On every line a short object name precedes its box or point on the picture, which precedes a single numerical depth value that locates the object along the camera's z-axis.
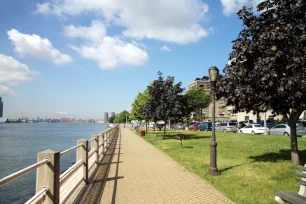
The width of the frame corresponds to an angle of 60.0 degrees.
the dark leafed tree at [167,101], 23.52
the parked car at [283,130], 27.25
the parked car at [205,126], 43.91
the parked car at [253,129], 33.25
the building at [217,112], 104.61
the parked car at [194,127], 47.44
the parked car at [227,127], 40.03
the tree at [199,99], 82.12
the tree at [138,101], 49.57
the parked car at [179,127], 56.17
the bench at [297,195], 4.36
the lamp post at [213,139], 8.76
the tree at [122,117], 162.99
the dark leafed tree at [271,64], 8.54
